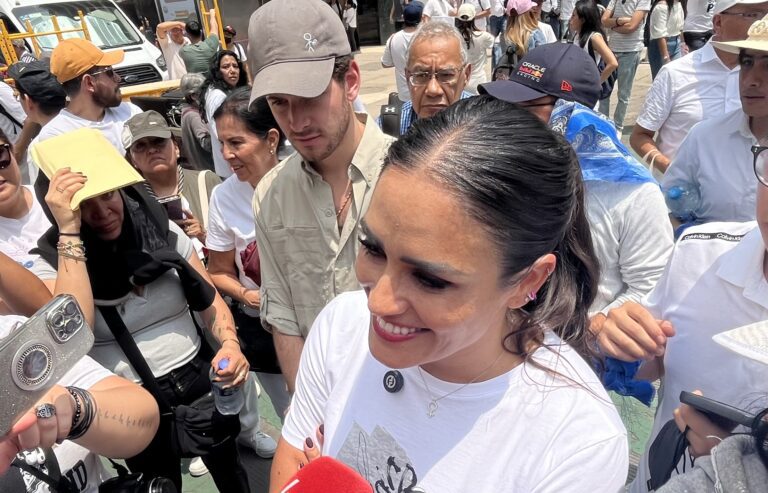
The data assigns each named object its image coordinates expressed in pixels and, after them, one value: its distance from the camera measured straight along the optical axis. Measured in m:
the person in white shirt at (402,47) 5.87
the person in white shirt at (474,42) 6.14
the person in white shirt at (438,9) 8.31
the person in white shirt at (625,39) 6.80
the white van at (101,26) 9.59
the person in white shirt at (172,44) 9.91
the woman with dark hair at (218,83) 4.06
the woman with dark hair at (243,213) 2.69
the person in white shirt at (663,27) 6.98
